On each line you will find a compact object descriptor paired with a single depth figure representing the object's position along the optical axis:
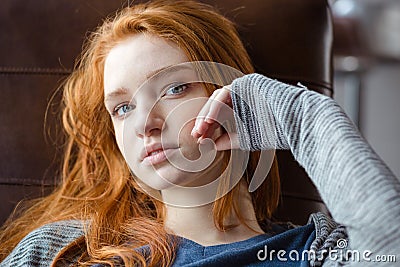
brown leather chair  1.22
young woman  1.04
